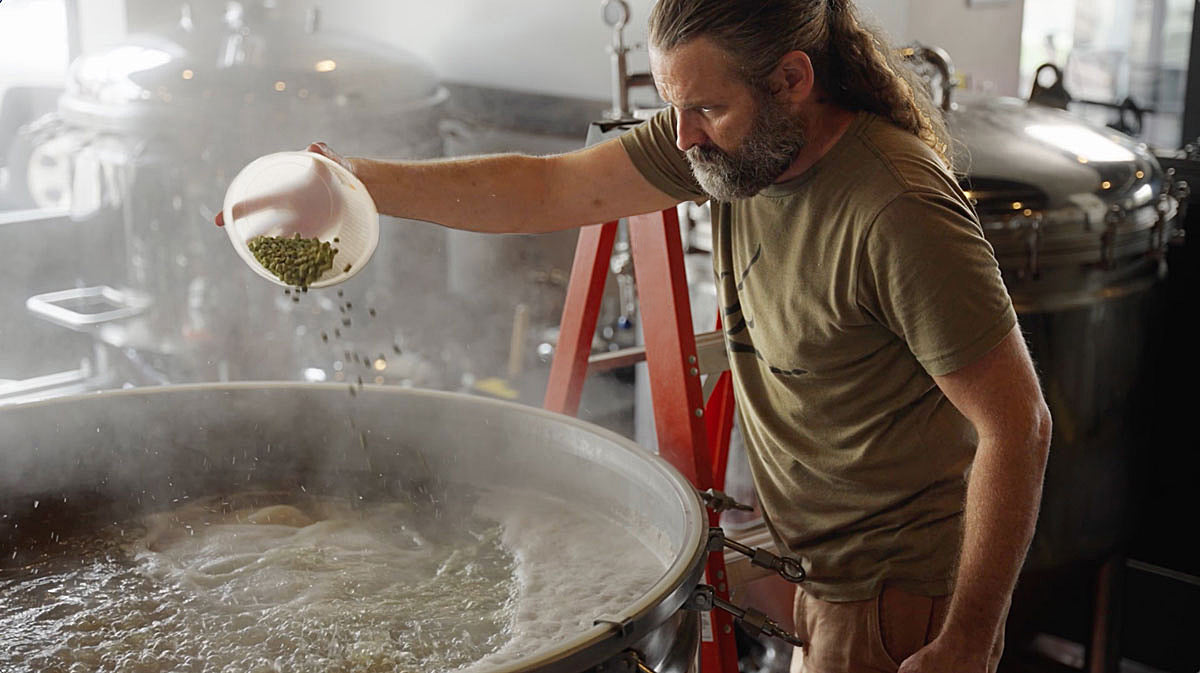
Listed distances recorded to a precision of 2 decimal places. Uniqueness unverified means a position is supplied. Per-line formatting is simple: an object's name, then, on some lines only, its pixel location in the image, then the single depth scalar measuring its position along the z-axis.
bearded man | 1.41
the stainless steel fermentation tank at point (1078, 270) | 2.62
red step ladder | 1.87
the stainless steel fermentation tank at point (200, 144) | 3.41
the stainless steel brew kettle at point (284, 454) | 1.92
